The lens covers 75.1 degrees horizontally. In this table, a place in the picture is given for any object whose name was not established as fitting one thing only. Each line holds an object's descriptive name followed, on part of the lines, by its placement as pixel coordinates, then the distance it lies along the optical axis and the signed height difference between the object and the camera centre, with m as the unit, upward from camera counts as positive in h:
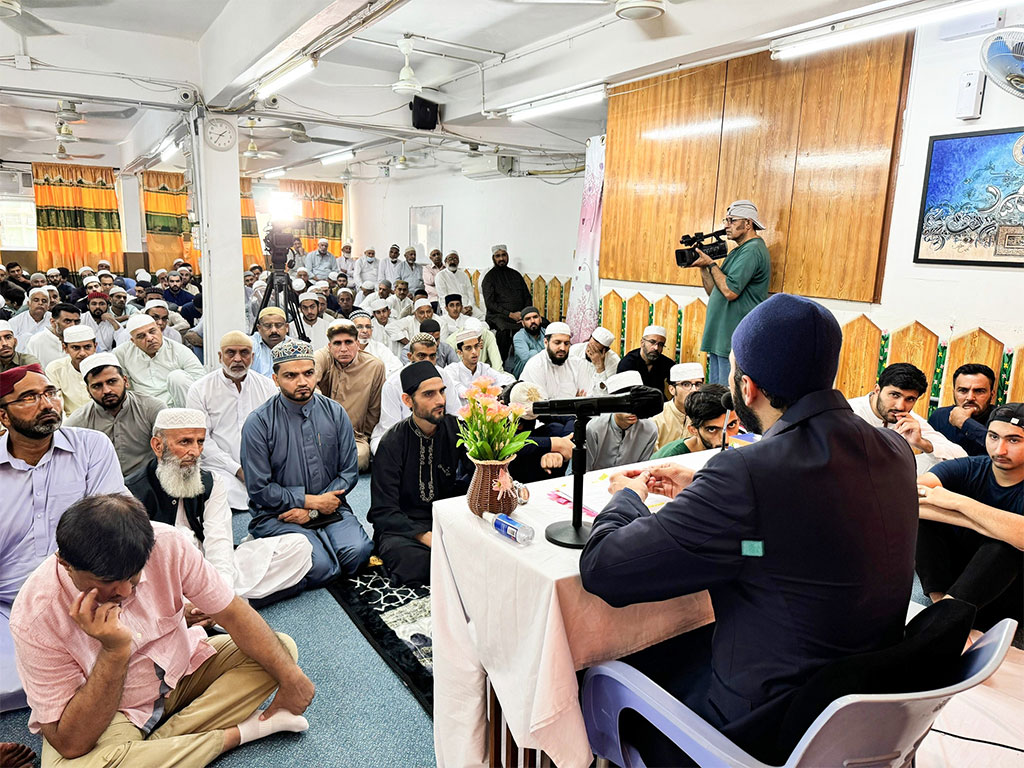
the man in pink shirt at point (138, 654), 1.74 -1.18
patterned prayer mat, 2.63 -1.63
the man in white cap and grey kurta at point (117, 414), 3.74 -0.95
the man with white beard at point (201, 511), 3.00 -1.20
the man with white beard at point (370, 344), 6.20 -0.84
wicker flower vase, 1.88 -0.65
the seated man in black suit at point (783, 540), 1.30 -0.54
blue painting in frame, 3.59 +0.40
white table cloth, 1.57 -0.94
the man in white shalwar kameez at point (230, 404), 4.41 -1.02
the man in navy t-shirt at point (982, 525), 2.57 -0.96
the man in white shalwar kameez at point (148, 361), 5.41 -0.93
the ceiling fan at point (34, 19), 5.32 +1.81
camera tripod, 6.93 -0.48
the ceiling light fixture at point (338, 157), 10.26 +1.49
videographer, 4.61 -0.06
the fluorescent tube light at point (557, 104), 5.70 +1.40
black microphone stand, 1.72 -0.68
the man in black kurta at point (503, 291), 9.38 -0.46
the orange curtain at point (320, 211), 15.99 +1.00
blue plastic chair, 1.18 -0.87
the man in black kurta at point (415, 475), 3.33 -1.11
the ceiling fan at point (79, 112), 7.60 +1.79
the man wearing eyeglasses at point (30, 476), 2.57 -0.90
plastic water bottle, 1.70 -0.69
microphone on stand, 1.74 -0.40
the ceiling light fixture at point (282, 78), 4.72 +1.31
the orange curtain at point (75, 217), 13.74 +0.58
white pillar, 6.58 +0.12
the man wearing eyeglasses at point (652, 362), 5.53 -0.82
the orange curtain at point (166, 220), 14.26 +0.59
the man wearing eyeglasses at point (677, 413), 4.26 -0.94
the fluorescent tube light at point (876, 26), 3.38 +1.34
